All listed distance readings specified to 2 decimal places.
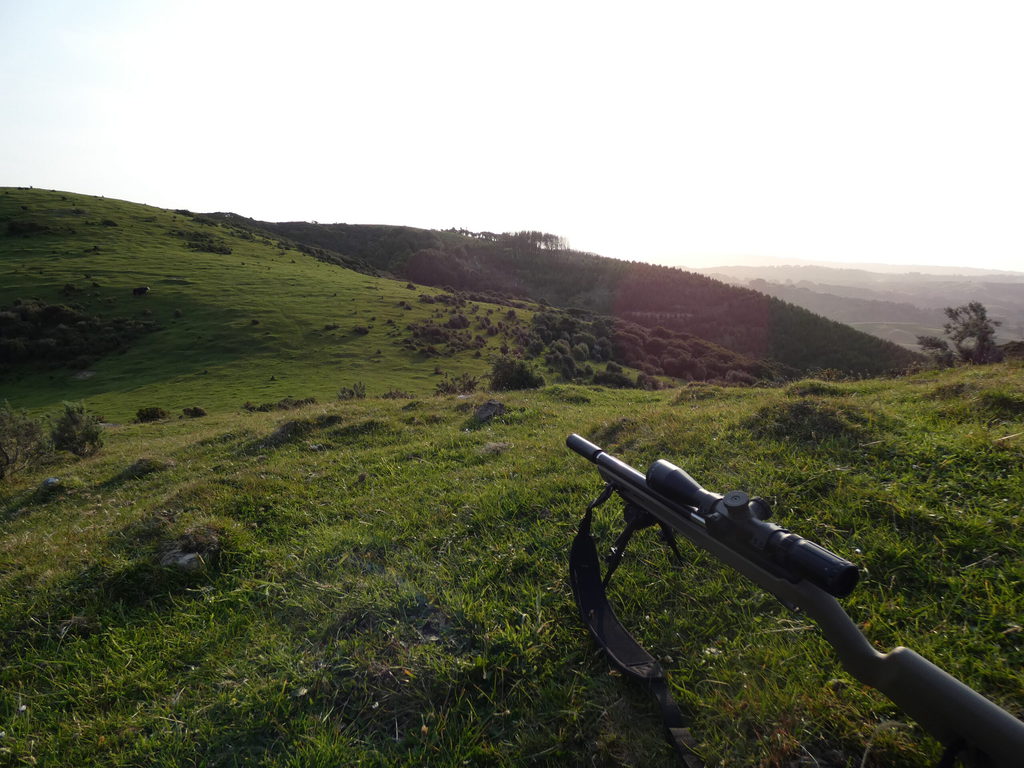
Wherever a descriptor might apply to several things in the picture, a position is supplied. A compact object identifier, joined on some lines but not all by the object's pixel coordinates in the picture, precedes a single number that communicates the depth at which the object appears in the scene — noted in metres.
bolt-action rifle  1.46
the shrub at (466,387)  27.15
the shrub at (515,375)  21.72
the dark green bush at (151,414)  32.44
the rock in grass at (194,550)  5.08
